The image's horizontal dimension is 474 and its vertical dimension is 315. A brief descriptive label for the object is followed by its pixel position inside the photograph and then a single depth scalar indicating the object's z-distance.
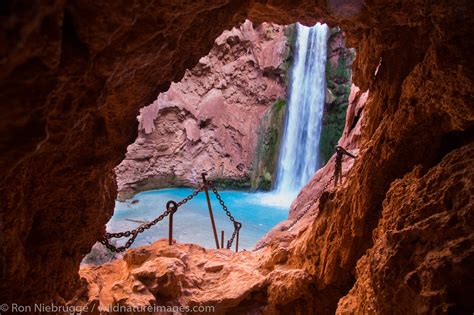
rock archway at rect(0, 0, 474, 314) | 1.54
